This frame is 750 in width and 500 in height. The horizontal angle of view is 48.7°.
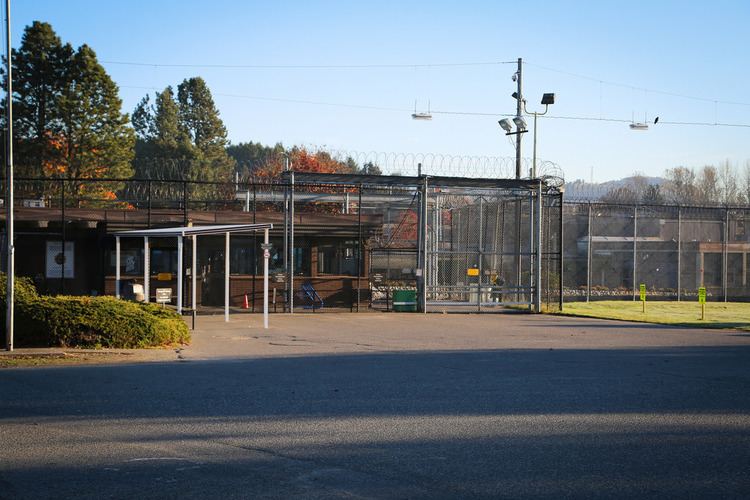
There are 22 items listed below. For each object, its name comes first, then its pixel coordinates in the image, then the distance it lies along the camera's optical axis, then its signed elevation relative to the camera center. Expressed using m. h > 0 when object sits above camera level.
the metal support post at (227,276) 21.62 -0.52
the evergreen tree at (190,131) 65.69 +10.32
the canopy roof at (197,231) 19.73 +0.63
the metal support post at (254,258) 25.59 -0.06
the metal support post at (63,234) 23.88 +0.63
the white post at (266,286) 20.81 -0.76
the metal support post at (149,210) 24.48 +1.40
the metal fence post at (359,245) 26.32 +0.36
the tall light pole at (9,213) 15.45 +0.82
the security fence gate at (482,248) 28.53 +0.32
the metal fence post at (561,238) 28.77 +0.68
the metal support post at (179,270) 20.41 -0.35
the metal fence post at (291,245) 25.61 +0.35
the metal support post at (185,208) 24.64 +1.47
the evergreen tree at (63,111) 43.09 +7.63
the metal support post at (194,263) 22.21 -0.21
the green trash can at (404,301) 28.08 -1.50
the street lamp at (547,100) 32.89 +6.29
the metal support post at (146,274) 22.48 -0.52
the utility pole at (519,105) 33.91 +6.42
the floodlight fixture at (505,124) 33.41 +5.39
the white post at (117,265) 22.59 -0.26
